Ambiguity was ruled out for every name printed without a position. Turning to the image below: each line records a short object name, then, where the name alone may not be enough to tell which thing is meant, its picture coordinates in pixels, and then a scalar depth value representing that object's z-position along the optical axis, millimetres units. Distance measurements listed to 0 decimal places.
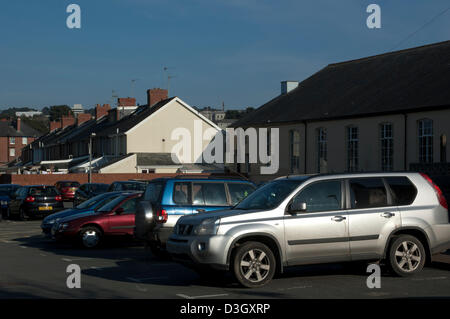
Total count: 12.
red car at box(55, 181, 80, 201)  44125
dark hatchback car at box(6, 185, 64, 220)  29594
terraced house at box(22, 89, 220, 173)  60344
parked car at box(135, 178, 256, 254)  14062
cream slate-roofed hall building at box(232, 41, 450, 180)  33812
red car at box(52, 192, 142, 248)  18094
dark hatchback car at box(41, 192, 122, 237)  19531
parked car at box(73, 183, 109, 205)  34312
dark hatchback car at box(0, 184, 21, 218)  33469
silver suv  10859
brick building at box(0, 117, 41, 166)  124438
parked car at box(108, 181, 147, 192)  30750
